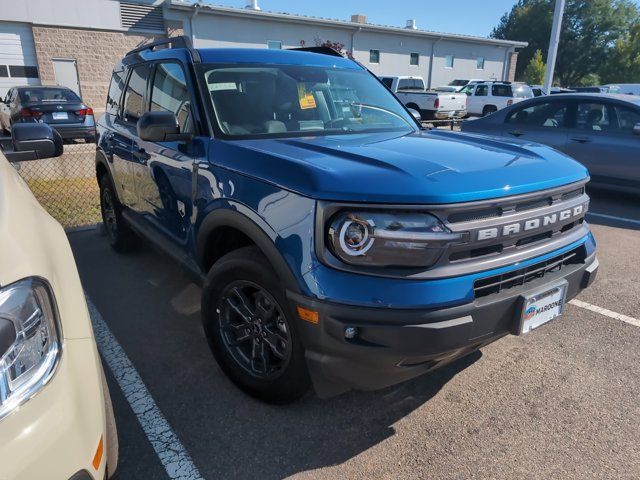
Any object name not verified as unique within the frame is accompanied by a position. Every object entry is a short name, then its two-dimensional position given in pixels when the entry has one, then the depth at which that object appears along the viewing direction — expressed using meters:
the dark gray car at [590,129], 6.82
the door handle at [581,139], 7.19
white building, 21.59
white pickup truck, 19.66
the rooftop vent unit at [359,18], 31.30
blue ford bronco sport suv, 2.03
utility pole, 17.31
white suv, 22.86
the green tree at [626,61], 45.39
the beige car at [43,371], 1.22
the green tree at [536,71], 43.12
